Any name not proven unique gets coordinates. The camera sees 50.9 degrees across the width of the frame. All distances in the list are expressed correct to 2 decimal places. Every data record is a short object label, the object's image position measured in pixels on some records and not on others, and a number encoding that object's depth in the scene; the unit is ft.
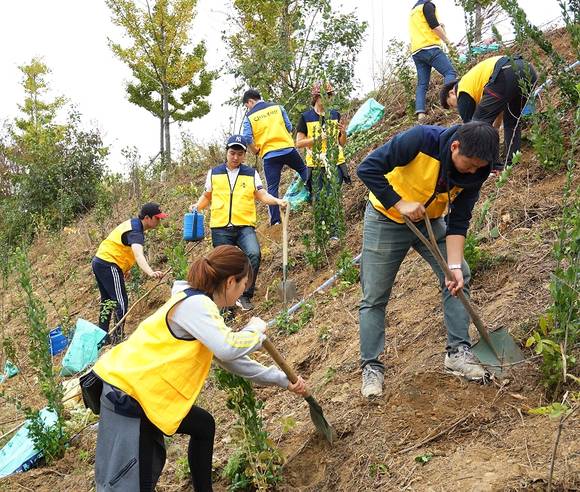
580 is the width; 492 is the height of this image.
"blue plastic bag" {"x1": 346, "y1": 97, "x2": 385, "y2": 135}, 32.71
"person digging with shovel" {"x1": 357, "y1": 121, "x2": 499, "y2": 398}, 10.32
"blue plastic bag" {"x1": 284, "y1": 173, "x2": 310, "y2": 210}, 28.07
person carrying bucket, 21.21
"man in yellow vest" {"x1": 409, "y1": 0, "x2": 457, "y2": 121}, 24.36
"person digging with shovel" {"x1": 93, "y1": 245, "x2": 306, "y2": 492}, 8.74
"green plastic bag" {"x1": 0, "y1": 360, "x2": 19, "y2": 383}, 22.84
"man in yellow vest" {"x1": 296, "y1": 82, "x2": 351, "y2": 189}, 23.58
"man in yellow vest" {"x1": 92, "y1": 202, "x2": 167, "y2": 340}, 22.27
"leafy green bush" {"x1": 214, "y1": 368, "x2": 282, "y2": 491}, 10.43
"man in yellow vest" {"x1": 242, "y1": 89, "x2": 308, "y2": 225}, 23.88
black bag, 9.25
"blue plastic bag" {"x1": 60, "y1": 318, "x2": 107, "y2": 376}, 21.74
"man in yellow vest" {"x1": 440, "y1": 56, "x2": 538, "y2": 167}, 17.81
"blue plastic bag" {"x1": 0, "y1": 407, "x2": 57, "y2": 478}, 15.25
